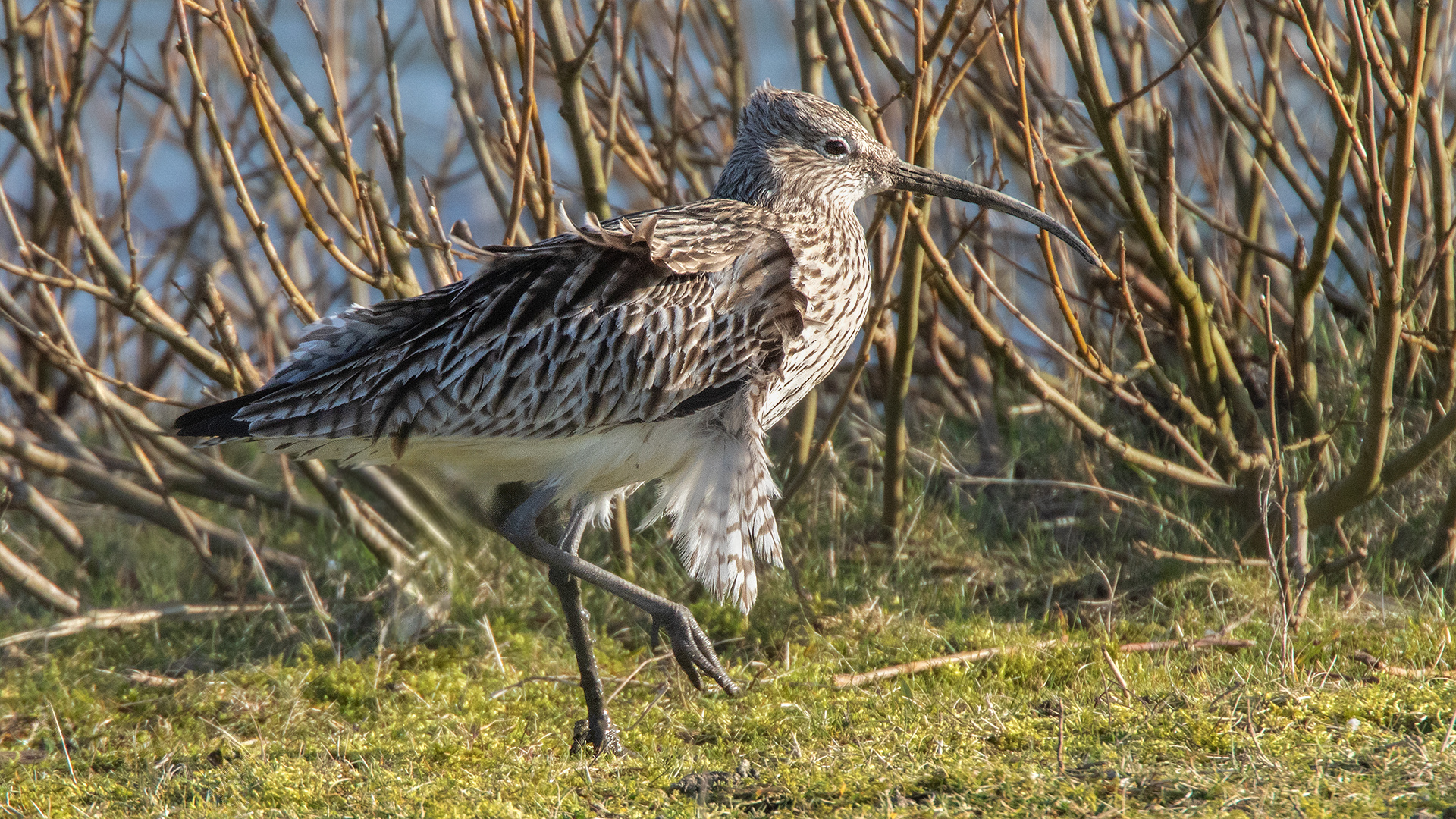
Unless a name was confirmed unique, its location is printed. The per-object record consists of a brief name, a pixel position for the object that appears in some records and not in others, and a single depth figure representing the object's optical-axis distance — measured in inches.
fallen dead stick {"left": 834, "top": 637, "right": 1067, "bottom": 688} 354.3
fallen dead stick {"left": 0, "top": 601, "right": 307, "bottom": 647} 407.2
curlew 338.0
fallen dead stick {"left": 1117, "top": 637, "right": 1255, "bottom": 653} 351.3
